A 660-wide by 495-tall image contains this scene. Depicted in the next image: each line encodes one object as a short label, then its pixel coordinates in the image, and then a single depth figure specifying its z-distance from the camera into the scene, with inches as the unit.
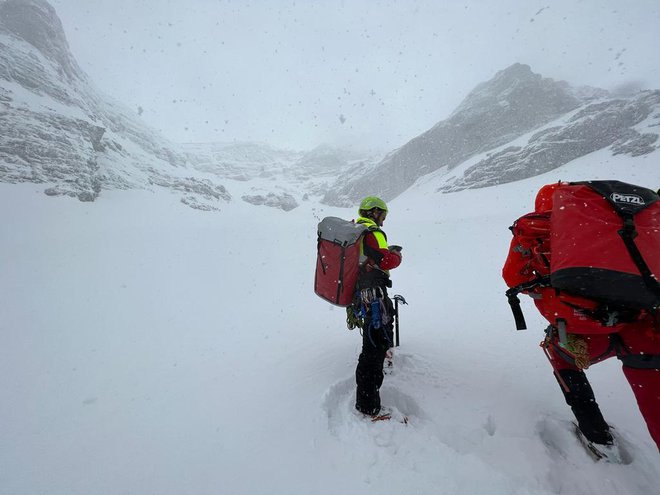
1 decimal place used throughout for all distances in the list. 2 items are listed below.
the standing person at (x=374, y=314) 127.8
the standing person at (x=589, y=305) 76.8
